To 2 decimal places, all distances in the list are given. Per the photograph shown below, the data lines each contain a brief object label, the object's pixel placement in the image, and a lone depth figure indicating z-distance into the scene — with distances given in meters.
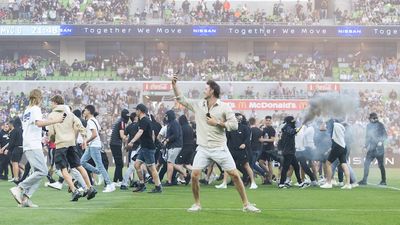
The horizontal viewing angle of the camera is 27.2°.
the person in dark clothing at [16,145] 22.42
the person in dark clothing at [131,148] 18.91
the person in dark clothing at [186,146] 21.49
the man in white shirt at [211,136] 12.57
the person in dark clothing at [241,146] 20.53
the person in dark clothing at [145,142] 17.36
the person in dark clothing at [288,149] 20.39
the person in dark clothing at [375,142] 21.92
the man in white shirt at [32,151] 13.58
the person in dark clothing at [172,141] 20.61
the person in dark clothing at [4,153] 24.81
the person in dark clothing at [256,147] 22.69
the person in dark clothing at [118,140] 19.83
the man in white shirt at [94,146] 18.05
